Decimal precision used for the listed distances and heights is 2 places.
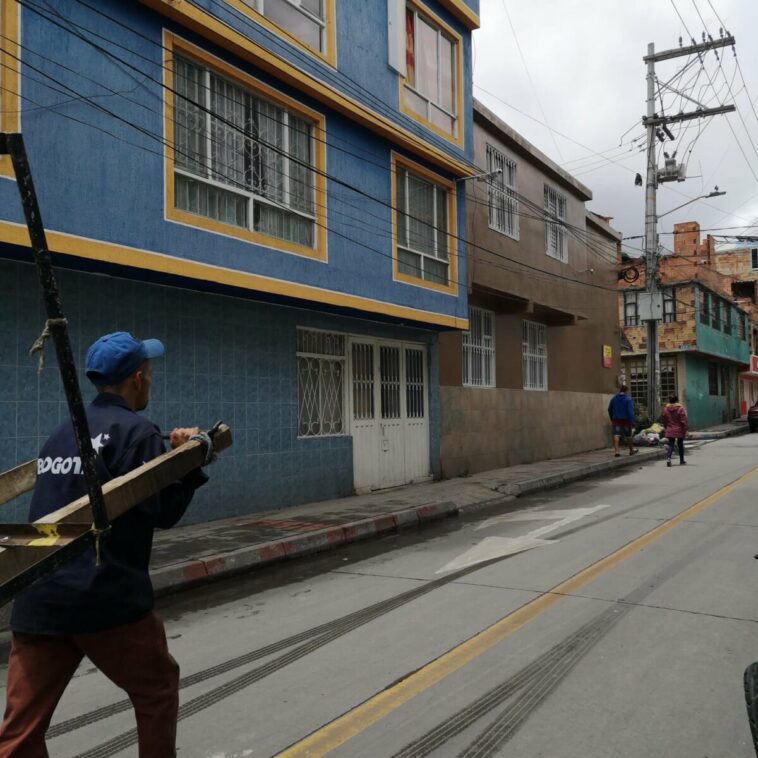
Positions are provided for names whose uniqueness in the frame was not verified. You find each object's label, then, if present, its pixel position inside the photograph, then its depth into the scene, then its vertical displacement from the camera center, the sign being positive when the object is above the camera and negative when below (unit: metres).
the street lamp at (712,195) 24.56 +7.05
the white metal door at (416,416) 13.94 -0.16
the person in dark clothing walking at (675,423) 17.22 -0.43
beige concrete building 15.87 +2.27
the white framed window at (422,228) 13.05 +3.30
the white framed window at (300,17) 10.14 +5.57
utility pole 22.86 +7.27
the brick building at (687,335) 33.62 +3.28
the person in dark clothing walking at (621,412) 18.78 -0.17
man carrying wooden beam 2.27 -0.62
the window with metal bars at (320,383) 11.51 +0.42
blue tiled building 7.61 +2.54
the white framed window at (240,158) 9.01 +3.34
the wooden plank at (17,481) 2.61 -0.24
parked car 32.56 -0.63
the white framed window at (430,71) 13.26 +6.28
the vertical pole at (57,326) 1.86 +0.23
